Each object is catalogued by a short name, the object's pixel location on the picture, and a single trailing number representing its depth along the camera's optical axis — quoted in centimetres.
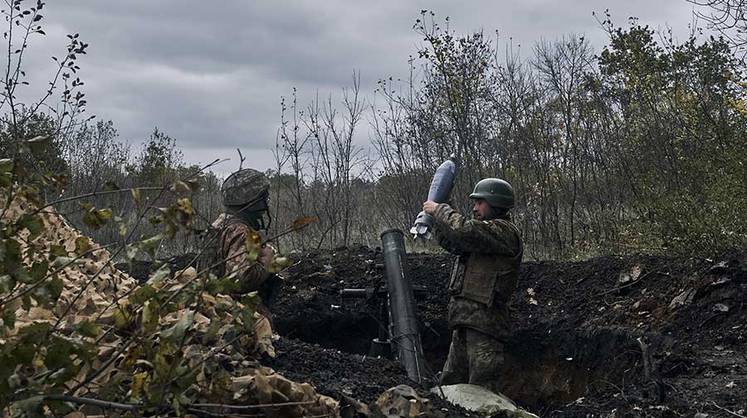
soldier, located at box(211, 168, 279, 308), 564
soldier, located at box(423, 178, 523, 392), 672
